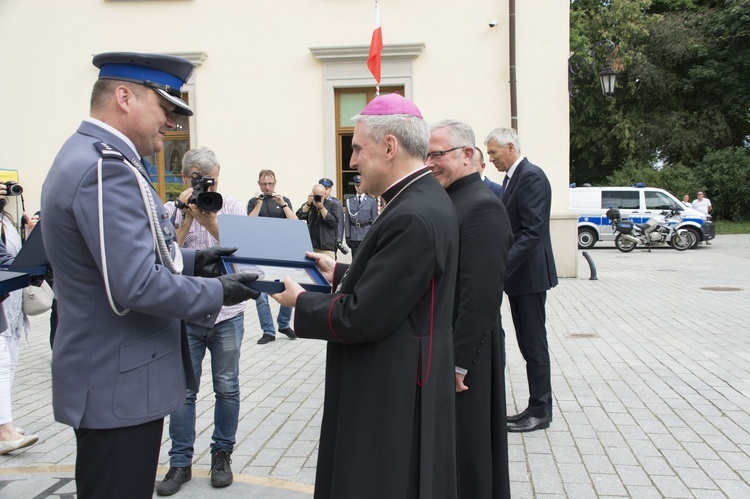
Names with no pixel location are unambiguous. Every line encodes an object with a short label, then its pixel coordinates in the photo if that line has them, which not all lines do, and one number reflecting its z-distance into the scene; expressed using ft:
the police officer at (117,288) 6.36
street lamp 41.42
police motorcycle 67.97
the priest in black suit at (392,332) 7.11
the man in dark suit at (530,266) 15.06
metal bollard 43.96
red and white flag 35.35
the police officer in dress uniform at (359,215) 36.37
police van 72.02
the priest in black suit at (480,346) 9.55
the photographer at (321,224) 30.30
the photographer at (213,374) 12.26
